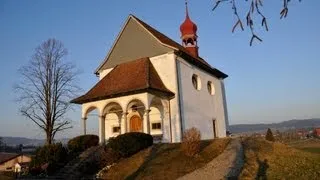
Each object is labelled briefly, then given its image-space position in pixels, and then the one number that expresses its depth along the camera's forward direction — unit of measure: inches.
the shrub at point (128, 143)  542.6
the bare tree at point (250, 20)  99.6
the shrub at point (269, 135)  889.2
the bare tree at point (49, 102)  861.5
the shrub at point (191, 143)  500.0
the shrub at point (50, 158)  582.6
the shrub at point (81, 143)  653.5
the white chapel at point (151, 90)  692.9
